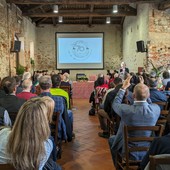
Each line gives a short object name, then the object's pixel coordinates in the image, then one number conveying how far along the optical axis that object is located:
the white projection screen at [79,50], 11.28
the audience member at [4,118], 2.04
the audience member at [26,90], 2.92
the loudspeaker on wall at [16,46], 6.84
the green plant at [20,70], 7.24
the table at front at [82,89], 8.05
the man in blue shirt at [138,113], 1.97
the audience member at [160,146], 1.18
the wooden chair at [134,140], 1.80
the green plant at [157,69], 6.78
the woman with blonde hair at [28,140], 1.17
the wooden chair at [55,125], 2.27
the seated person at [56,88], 3.27
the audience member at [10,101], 2.40
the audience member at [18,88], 3.77
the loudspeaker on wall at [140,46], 7.33
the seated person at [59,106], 2.66
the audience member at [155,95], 3.09
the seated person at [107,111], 3.15
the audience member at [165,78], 4.66
